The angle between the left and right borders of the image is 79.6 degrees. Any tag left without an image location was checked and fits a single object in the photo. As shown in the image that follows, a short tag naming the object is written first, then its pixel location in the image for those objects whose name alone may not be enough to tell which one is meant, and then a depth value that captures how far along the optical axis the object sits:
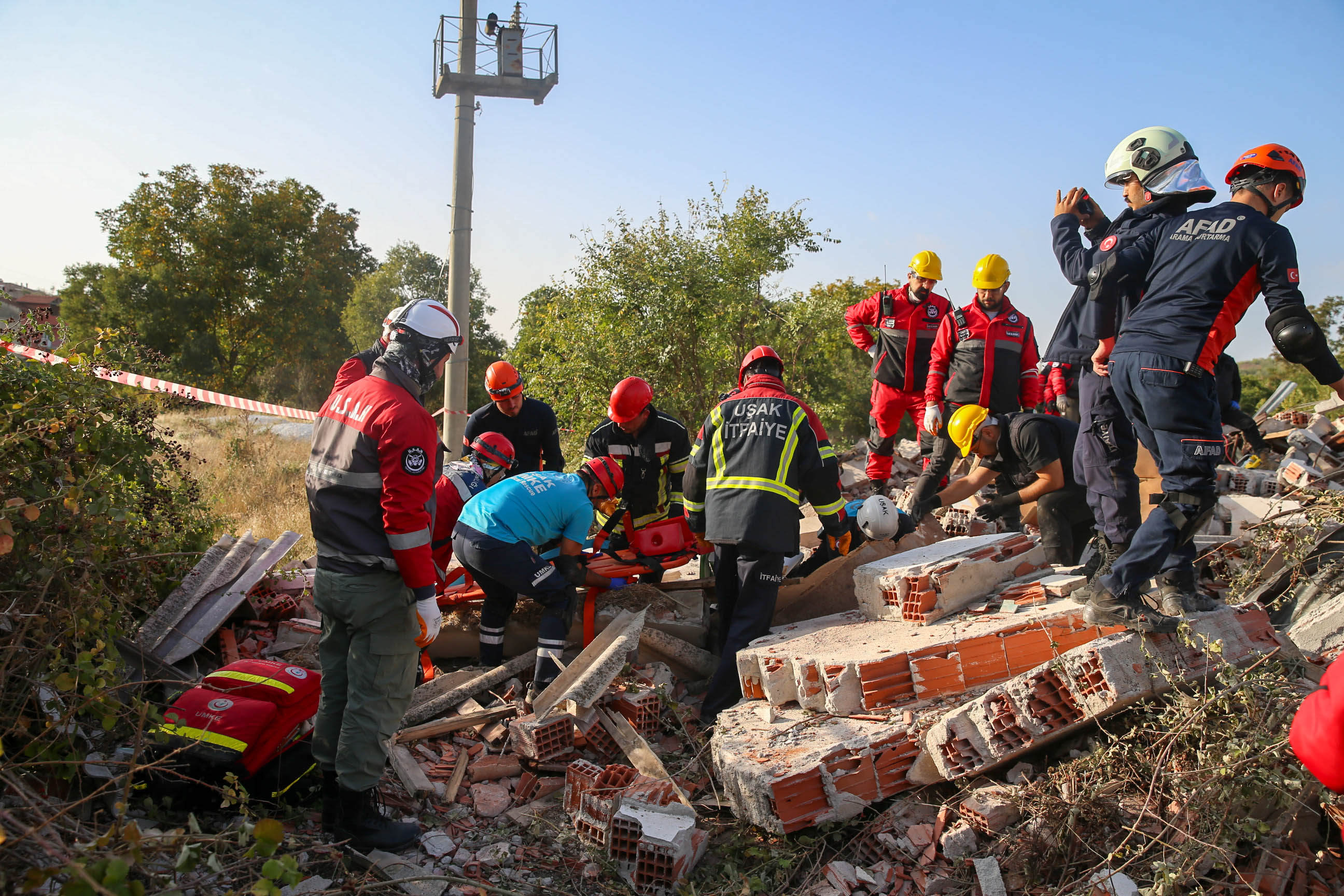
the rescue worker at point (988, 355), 6.23
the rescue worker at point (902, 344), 6.99
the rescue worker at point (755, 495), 4.34
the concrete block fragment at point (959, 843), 2.94
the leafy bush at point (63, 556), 2.77
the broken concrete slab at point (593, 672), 3.96
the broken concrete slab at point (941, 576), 3.97
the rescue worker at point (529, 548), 4.50
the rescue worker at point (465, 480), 4.96
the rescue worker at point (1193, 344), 3.13
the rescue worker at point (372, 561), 3.06
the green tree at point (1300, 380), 16.36
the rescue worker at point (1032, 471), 5.05
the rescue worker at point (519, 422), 6.30
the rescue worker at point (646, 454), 5.74
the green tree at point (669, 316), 9.84
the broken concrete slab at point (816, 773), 3.14
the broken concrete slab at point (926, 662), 3.45
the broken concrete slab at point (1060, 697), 3.00
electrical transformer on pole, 8.84
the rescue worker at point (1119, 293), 3.60
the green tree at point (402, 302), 27.39
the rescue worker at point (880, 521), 4.91
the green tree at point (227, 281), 23.02
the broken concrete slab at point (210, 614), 4.19
